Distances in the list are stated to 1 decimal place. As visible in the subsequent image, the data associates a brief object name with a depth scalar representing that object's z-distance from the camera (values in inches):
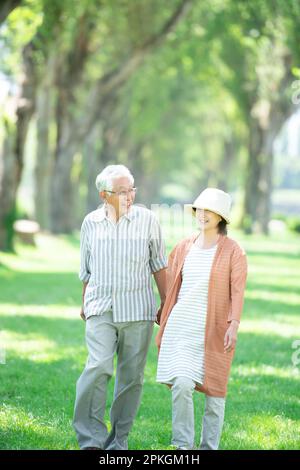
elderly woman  550.0
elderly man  569.0
